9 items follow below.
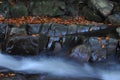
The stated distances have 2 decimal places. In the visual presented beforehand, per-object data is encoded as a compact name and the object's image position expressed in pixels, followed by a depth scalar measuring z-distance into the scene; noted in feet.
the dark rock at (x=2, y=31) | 35.63
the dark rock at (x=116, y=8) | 40.95
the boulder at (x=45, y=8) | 41.86
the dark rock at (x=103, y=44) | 32.96
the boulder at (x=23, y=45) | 32.96
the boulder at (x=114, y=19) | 39.04
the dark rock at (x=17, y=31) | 34.40
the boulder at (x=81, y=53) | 32.07
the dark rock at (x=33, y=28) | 36.24
